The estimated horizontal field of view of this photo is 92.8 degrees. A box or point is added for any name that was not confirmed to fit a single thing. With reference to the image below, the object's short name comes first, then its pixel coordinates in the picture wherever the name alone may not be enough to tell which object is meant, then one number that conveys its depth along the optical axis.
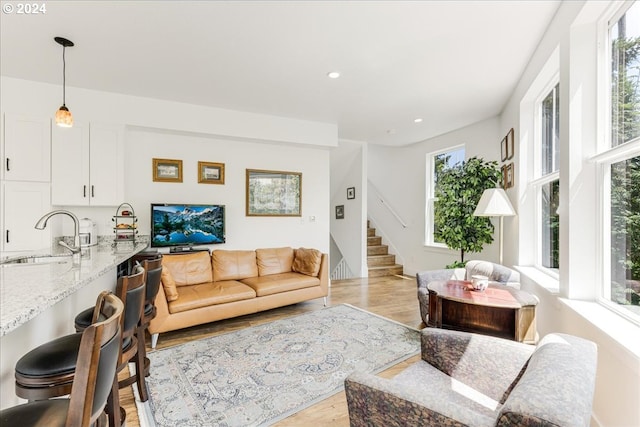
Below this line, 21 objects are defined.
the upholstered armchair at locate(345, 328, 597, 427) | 0.78
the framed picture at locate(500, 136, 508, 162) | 4.22
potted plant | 4.17
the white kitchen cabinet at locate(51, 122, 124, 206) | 3.58
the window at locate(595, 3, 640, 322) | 1.72
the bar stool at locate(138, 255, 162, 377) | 2.04
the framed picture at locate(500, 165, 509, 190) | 4.20
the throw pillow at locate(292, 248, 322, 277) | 4.28
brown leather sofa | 3.12
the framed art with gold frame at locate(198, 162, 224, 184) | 4.58
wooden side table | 2.35
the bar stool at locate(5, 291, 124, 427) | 0.80
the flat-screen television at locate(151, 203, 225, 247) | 4.10
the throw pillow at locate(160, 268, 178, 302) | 3.10
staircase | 6.40
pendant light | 2.63
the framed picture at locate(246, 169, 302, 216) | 4.96
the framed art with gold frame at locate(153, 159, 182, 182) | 4.30
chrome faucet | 2.25
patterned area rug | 1.98
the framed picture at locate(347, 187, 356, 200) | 6.45
